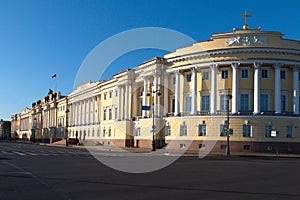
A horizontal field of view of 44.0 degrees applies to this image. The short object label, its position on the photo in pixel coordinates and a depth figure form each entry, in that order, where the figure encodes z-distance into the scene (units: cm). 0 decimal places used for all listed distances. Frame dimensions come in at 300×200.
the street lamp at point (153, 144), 4736
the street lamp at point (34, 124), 14375
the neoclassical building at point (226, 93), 4772
